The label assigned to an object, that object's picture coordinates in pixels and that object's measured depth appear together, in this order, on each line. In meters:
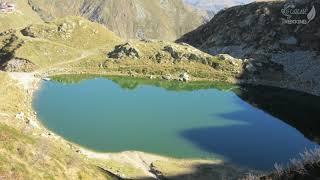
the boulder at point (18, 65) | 91.11
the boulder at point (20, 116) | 54.21
